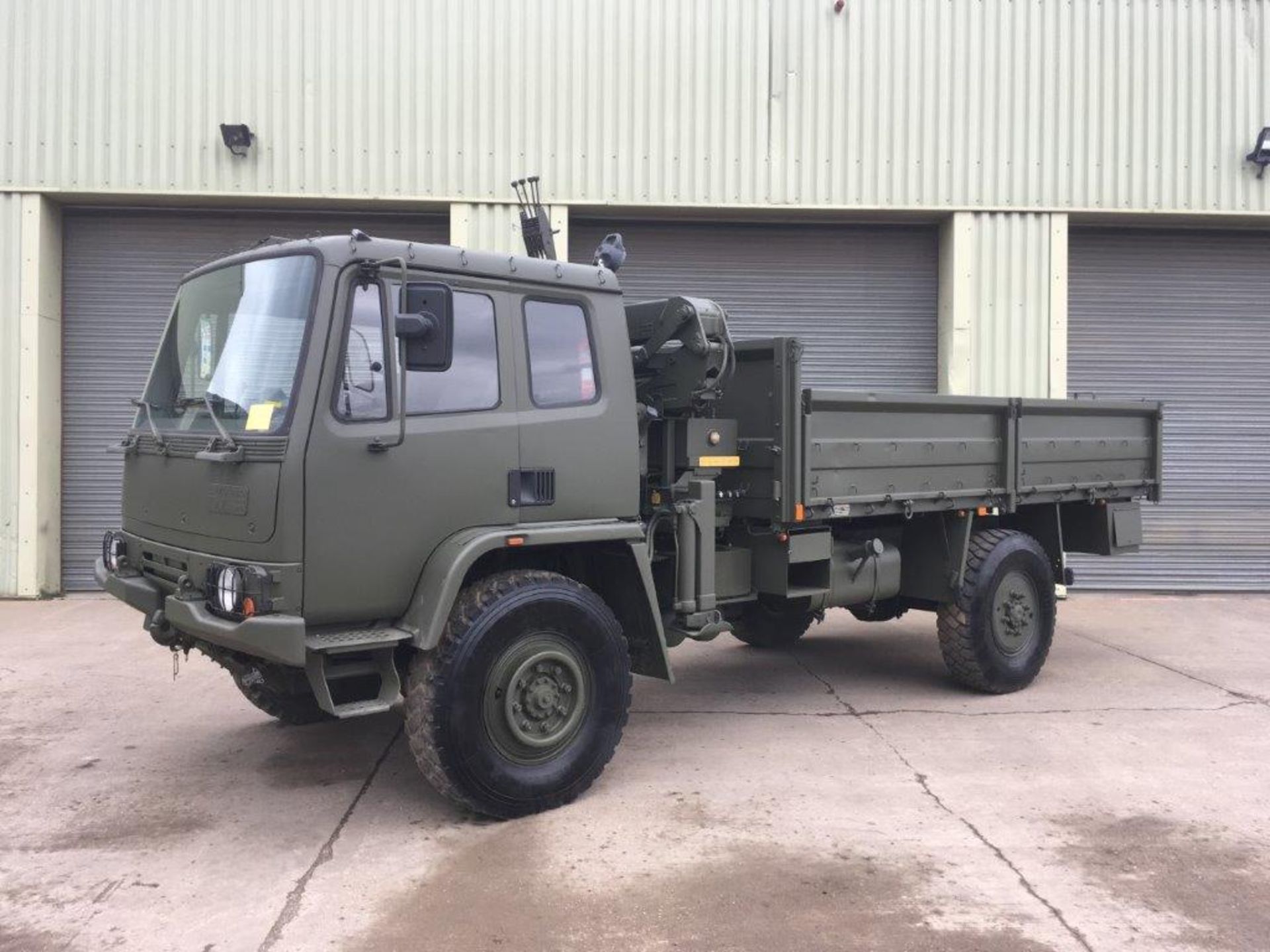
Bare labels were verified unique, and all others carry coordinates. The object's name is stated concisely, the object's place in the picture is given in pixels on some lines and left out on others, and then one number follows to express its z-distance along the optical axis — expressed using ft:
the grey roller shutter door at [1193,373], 37.91
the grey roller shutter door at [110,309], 36.04
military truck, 14.26
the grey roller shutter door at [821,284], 37.24
